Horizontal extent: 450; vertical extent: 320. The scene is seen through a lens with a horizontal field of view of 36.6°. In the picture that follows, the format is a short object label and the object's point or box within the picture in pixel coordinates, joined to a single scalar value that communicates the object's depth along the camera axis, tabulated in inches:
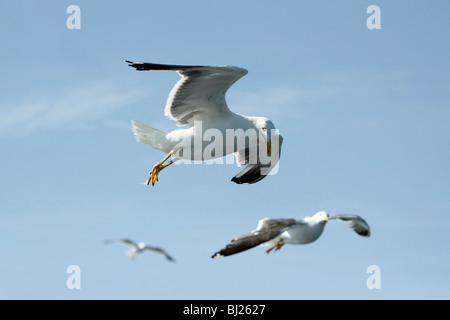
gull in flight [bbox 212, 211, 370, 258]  385.1
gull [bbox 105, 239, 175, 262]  460.4
